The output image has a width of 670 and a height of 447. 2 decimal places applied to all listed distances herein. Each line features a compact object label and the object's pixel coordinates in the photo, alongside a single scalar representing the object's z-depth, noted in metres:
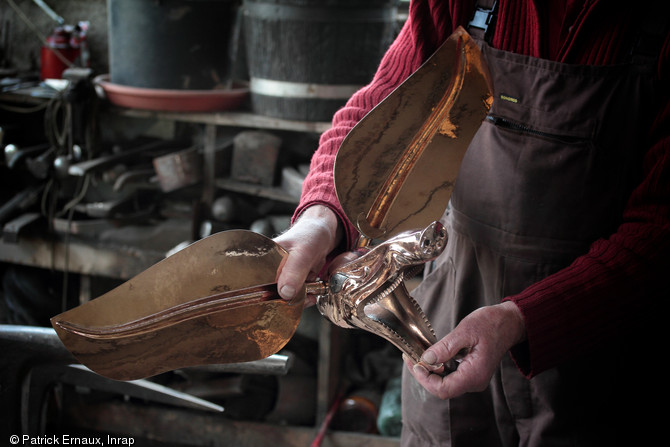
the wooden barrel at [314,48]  2.07
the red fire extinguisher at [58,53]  2.69
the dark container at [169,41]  2.22
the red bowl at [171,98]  2.30
